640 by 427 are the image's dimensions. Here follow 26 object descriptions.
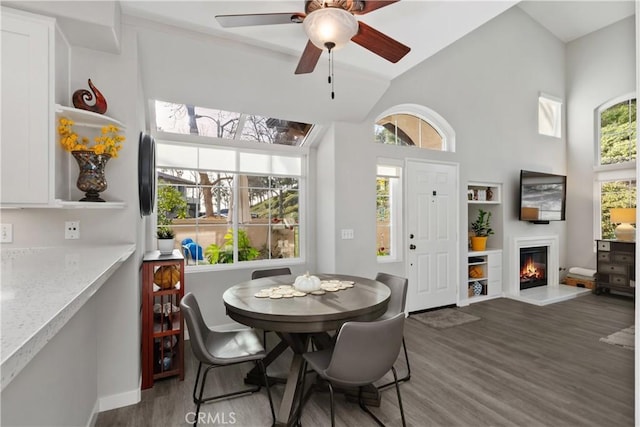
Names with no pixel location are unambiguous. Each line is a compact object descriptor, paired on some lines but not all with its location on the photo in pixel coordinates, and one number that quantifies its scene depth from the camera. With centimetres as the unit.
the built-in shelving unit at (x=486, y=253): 495
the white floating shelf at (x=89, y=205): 180
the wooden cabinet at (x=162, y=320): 244
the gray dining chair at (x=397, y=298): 263
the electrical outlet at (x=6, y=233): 191
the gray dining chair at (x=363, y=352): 163
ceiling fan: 173
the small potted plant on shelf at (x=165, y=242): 288
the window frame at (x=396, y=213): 419
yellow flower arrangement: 187
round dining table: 182
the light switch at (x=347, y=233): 375
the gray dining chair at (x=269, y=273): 318
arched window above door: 429
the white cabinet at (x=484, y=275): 495
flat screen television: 524
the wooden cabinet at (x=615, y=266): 498
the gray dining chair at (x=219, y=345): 187
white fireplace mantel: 503
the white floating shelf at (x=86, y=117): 182
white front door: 428
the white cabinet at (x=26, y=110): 160
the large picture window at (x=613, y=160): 548
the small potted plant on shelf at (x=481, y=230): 497
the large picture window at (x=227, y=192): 342
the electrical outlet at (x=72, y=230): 208
